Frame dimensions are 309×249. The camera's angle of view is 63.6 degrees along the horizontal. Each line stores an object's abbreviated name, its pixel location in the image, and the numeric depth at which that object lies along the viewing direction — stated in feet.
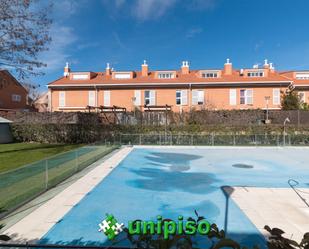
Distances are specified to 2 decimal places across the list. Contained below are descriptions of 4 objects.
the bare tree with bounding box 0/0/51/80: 45.42
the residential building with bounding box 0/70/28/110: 119.35
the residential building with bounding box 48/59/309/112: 93.97
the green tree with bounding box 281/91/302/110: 86.02
